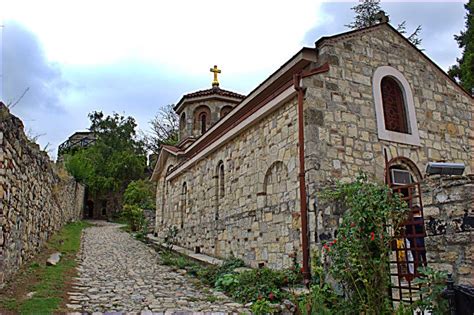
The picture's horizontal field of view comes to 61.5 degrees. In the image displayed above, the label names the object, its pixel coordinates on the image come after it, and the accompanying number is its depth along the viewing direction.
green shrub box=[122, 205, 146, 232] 20.88
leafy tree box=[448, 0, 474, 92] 16.48
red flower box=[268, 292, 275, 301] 5.87
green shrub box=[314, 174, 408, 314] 4.94
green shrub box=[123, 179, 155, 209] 25.56
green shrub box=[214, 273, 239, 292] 7.07
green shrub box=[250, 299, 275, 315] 5.51
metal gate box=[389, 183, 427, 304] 4.98
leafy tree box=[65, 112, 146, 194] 31.83
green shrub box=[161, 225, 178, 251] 13.42
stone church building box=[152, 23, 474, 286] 7.59
